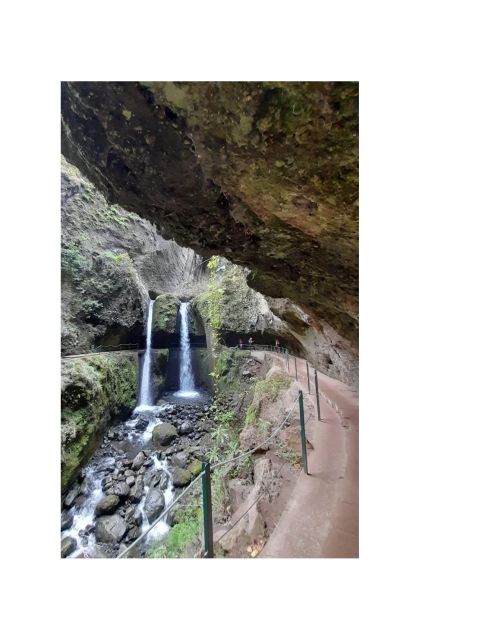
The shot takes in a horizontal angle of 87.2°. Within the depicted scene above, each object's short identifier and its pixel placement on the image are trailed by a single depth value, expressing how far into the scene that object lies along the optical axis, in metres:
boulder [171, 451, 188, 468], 6.86
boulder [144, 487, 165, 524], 5.23
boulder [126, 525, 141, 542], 4.66
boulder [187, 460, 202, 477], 6.45
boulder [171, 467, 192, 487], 6.19
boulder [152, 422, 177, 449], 7.82
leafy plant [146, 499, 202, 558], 3.84
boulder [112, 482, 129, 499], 5.49
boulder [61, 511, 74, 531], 4.54
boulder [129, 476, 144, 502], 5.59
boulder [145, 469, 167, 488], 6.14
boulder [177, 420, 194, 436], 8.51
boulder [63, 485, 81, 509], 5.09
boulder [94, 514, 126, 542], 4.63
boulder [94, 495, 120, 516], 5.07
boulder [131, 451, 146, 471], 6.59
